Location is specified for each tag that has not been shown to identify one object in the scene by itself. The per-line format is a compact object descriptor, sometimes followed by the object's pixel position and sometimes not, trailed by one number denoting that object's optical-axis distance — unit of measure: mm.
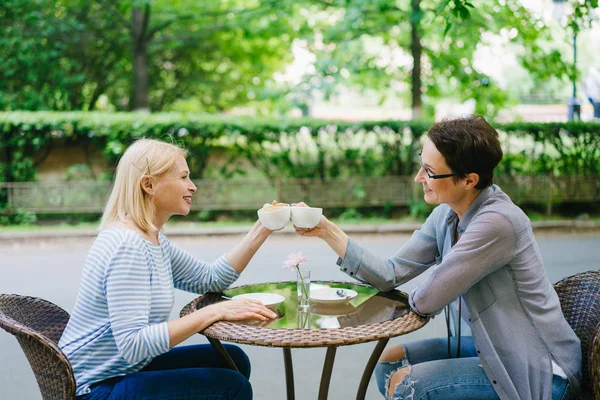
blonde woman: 2258
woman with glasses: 2361
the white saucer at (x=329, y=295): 2800
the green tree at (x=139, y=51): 13133
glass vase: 2686
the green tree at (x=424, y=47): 10938
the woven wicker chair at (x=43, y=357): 2146
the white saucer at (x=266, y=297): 2727
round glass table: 2248
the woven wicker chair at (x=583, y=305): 2555
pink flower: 2641
